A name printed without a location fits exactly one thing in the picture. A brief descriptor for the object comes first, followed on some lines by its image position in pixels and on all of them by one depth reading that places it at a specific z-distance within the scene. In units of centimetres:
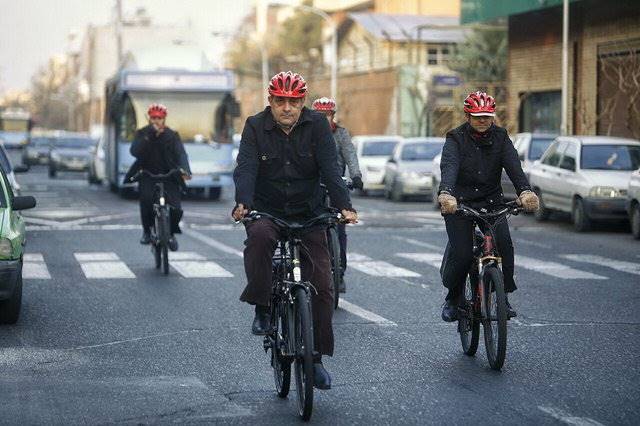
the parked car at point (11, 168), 1912
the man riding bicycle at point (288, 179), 795
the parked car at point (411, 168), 3356
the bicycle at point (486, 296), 915
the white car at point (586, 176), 2283
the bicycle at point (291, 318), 746
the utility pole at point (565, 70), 3469
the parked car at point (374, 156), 3731
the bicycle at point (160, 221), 1605
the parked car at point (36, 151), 7175
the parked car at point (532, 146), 2877
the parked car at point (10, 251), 1125
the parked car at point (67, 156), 5447
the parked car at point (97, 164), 4031
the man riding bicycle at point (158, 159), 1645
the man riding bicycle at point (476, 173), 963
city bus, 3372
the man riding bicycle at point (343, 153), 1288
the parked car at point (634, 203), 2117
